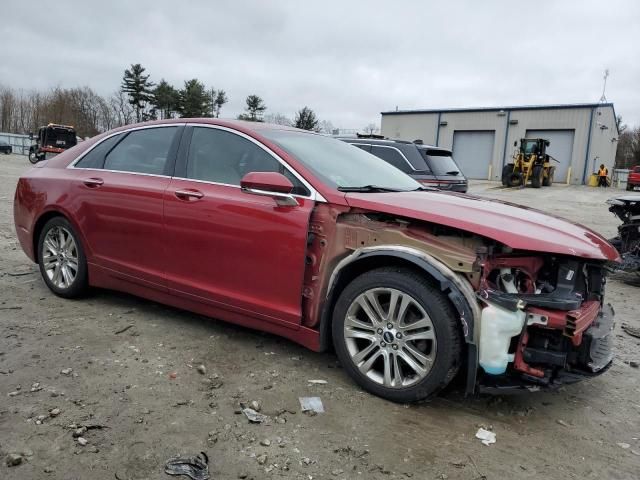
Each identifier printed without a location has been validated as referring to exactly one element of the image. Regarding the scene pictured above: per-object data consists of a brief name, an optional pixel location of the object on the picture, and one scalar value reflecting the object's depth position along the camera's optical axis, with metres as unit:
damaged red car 2.67
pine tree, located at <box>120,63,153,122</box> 60.19
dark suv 9.63
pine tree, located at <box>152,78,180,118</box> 57.28
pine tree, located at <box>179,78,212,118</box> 56.19
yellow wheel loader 26.64
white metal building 32.47
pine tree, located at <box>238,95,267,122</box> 62.84
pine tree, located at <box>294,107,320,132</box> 59.72
